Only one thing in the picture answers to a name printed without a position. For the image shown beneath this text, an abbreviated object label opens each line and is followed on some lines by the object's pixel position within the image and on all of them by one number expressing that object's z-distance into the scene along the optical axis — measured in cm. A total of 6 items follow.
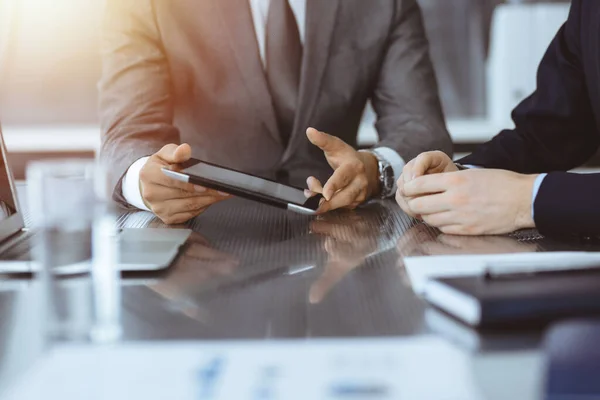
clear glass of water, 70
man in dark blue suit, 105
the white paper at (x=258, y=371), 51
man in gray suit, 178
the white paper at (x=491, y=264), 73
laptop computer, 90
